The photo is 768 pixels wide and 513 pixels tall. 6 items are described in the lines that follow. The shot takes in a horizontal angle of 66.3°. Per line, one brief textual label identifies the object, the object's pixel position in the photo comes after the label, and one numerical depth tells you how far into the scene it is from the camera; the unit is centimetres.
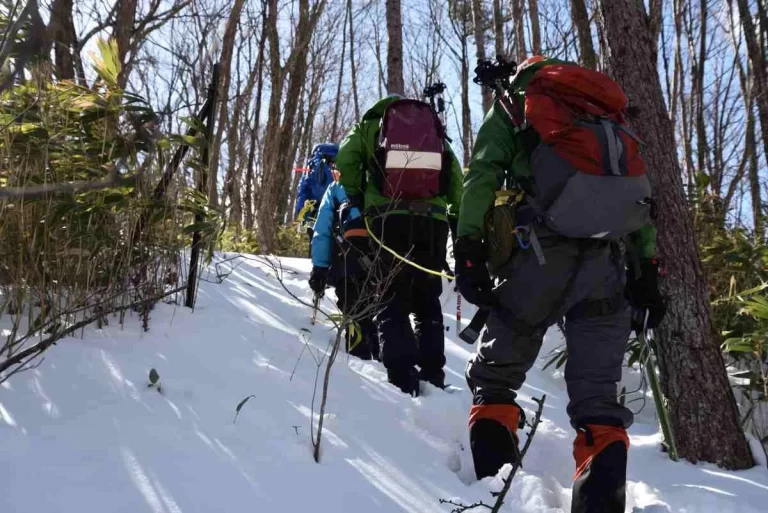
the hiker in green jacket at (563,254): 196
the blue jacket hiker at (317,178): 525
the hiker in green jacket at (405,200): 302
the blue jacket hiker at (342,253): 335
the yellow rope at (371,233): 280
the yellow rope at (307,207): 511
